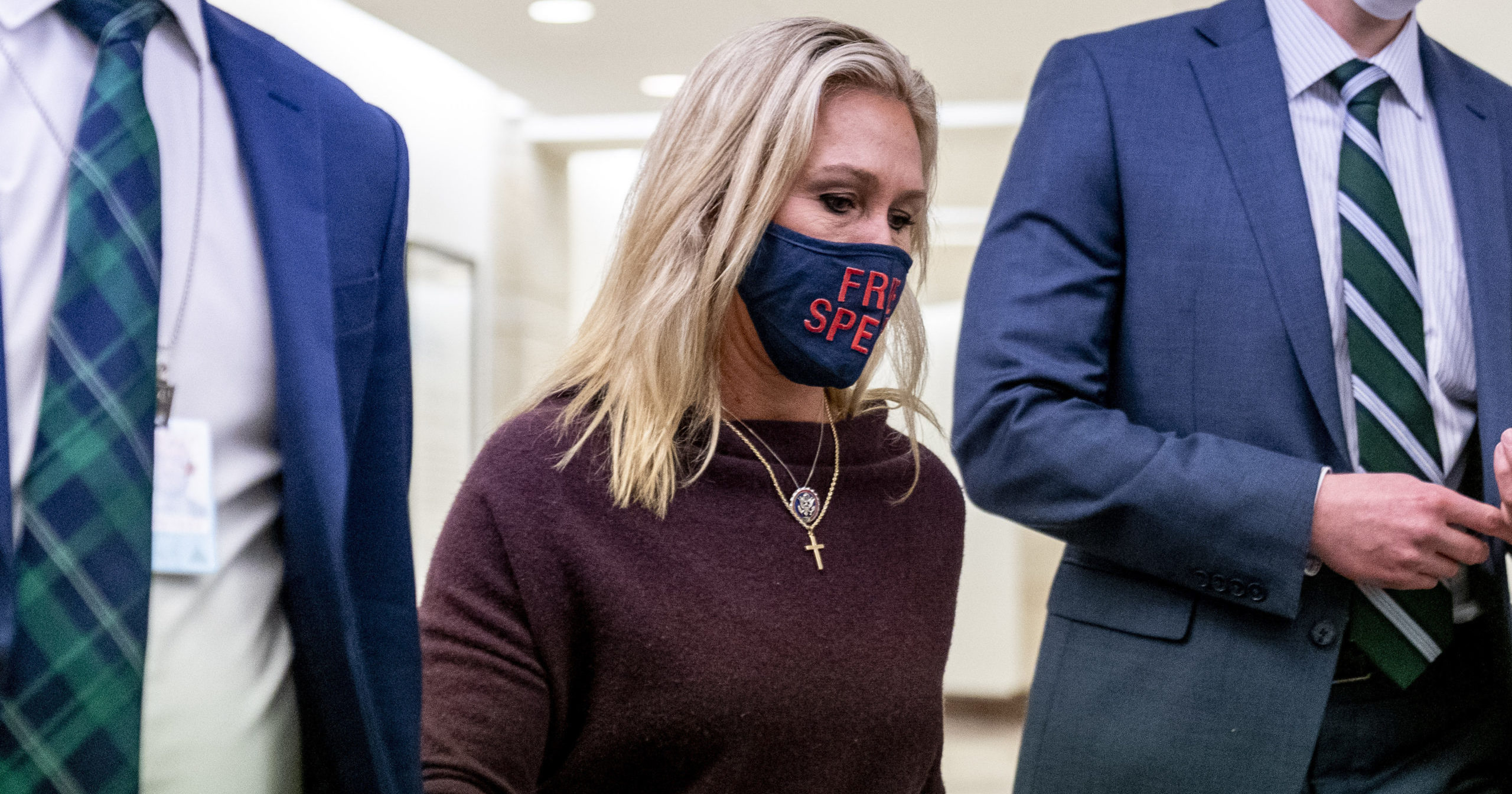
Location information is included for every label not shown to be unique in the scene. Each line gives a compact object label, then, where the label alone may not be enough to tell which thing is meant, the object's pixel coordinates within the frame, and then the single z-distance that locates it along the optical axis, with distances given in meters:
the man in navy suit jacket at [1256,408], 1.35
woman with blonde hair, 1.24
